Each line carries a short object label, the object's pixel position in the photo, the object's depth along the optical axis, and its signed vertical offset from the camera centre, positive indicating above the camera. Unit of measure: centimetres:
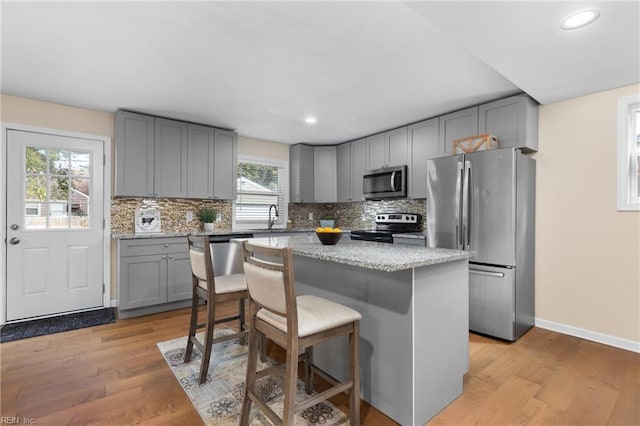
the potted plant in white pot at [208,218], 446 -9
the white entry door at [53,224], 338 -14
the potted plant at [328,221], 569 -16
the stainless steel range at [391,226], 434 -21
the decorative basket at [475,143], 321 +75
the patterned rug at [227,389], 180 -120
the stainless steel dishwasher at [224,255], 408 -57
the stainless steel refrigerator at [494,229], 295 -16
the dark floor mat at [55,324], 305 -120
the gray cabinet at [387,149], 449 +96
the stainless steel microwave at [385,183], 443 +44
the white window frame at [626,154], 278 +54
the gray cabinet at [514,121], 316 +96
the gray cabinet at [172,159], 381 +71
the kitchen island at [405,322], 168 -64
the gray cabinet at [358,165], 514 +79
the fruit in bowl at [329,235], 223 -16
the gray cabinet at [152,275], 356 -76
